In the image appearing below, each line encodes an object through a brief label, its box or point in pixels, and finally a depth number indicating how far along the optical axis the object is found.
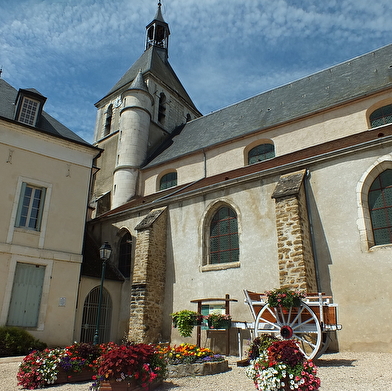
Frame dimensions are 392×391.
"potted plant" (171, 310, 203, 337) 8.86
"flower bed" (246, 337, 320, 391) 4.48
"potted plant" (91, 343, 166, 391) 5.20
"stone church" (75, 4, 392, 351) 8.76
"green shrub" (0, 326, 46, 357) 9.16
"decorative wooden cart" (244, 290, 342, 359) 6.88
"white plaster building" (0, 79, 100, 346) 10.38
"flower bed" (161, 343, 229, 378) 6.60
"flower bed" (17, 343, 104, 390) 5.91
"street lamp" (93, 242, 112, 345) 9.95
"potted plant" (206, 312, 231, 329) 8.35
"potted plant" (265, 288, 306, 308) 6.94
